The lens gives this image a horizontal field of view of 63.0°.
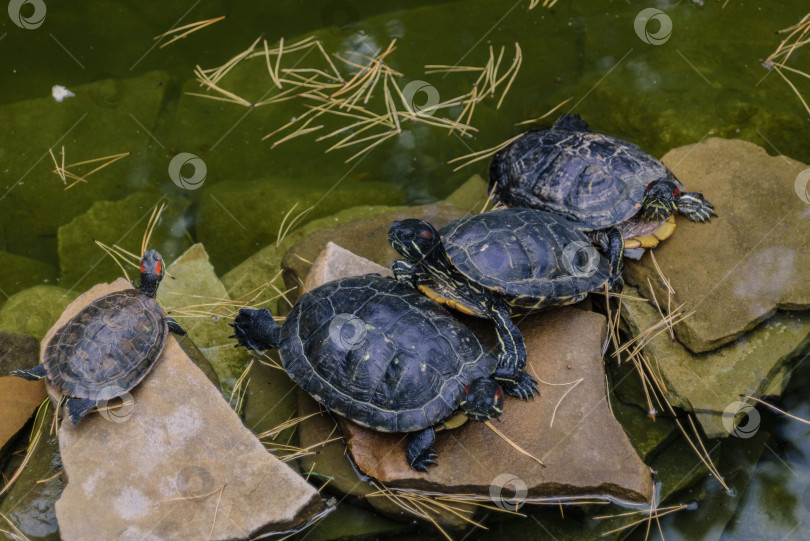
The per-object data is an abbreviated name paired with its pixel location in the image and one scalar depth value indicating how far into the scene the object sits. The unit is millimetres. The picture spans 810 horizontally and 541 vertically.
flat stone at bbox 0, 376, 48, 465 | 4273
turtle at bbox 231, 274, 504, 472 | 3828
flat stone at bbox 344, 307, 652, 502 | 3885
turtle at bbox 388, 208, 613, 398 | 4141
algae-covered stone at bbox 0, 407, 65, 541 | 4043
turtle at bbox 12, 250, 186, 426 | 3971
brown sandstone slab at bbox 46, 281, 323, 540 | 3615
